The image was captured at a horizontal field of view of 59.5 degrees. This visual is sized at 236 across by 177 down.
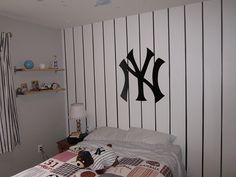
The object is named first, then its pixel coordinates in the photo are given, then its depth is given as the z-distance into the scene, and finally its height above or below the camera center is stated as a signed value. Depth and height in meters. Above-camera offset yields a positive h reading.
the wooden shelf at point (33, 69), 2.80 +0.15
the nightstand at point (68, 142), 3.05 -0.96
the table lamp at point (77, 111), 3.12 -0.49
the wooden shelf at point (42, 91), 2.89 -0.18
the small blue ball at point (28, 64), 2.88 +0.22
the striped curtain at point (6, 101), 2.55 -0.26
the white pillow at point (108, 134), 2.80 -0.78
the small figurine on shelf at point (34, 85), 3.07 -0.08
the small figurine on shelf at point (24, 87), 2.91 -0.10
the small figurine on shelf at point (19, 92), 2.83 -0.17
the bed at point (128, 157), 1.93 -0.86
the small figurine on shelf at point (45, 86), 3.18 -0.11
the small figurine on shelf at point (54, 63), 3.33 +0.26
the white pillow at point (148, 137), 2.54 -0.75
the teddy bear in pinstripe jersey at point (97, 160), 1.91 -0.77
